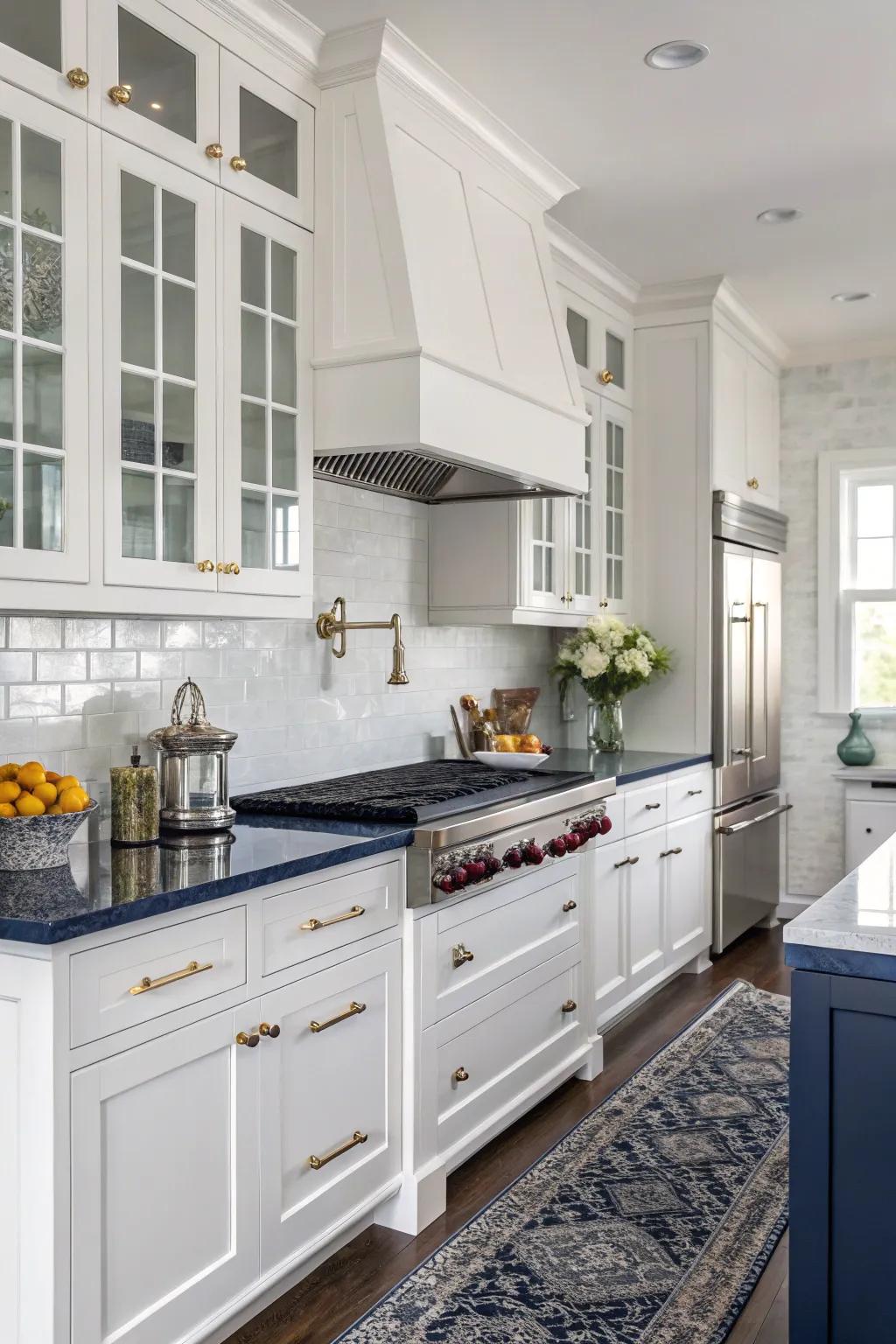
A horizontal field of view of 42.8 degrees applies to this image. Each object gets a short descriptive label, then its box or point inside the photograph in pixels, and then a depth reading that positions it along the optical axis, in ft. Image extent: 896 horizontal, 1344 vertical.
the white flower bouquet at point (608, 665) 15.01
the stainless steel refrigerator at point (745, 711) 16.25
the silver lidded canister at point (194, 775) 8.36
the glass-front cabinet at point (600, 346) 14.82
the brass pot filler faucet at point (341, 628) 11.00
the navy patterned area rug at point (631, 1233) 7.72
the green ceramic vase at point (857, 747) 18.90
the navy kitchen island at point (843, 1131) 6.07
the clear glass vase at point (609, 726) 15.56
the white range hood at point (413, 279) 9.56
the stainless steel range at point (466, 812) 8.86
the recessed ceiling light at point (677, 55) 9.70
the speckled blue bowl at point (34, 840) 6.79
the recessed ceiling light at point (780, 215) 13.51
